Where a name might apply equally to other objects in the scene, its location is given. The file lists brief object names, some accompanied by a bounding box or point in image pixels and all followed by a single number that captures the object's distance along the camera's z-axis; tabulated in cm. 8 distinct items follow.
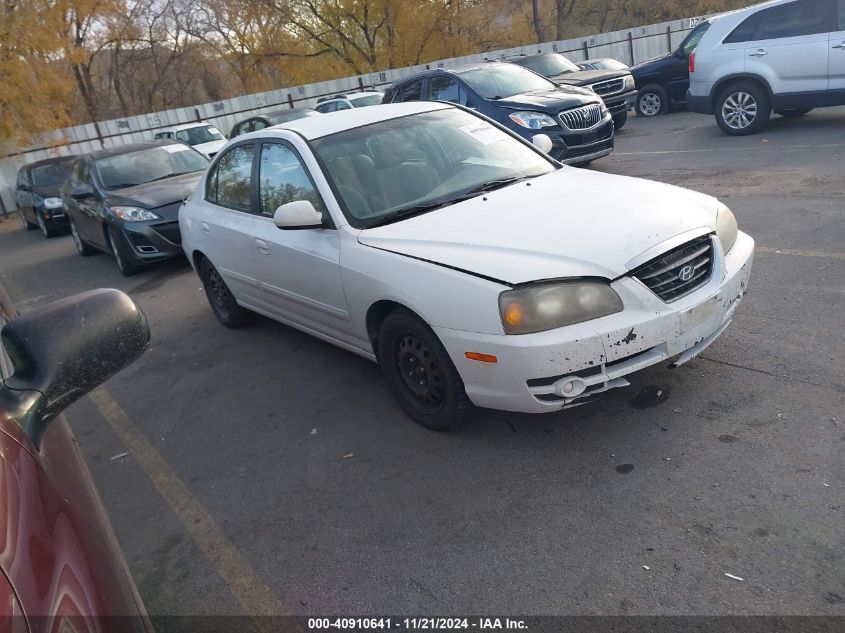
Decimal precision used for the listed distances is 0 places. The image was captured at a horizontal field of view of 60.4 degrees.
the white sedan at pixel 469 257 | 339
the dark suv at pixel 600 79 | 1353
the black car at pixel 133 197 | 923
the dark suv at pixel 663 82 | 1516
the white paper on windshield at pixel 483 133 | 503
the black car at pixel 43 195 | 1561
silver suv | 991
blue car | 1009
